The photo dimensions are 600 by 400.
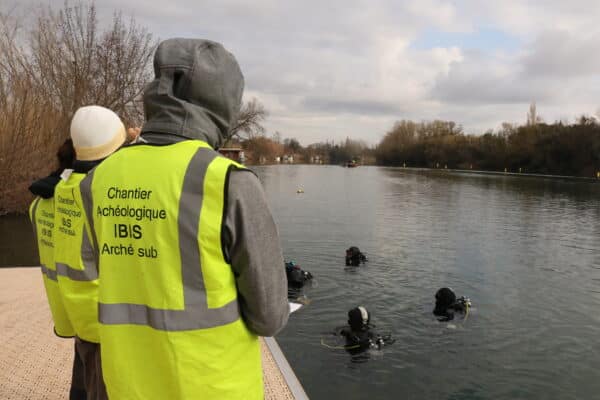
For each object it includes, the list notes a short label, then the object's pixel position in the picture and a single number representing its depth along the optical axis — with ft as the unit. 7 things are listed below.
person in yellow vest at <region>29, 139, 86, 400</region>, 8.14
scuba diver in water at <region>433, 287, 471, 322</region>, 26.86
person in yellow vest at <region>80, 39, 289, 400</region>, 4.60
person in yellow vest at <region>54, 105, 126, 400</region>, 7.14
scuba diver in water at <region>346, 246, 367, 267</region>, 38.58
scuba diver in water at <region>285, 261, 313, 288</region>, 31.24
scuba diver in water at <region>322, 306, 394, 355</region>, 22.68
